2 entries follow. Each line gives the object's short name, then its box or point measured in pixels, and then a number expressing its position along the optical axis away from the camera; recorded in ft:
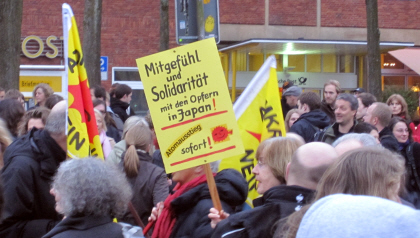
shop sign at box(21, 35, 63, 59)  63.26
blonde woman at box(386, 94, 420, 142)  27.50
